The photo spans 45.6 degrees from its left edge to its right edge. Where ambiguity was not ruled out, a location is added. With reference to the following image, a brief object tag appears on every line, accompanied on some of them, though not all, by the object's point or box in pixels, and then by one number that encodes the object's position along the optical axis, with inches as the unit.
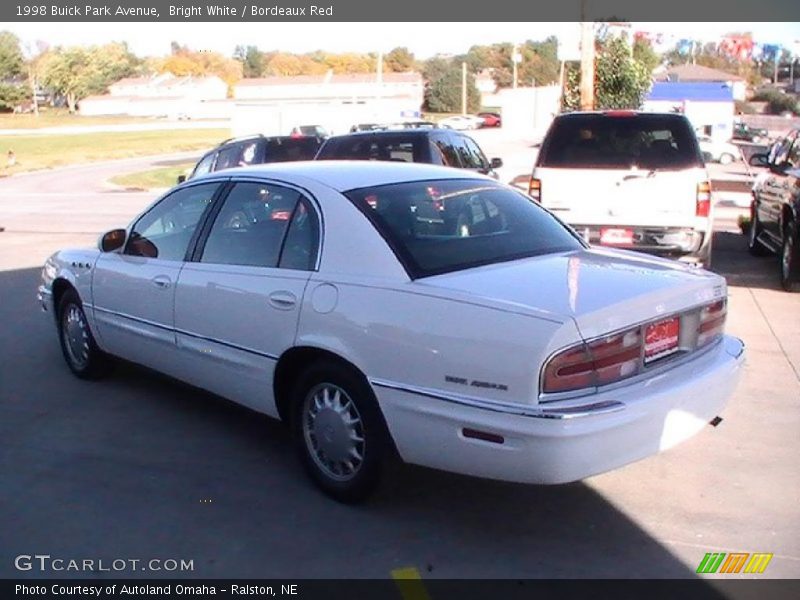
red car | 3051.2
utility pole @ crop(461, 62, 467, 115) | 3372.5
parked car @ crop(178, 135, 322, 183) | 625.3
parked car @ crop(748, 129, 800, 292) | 379.9
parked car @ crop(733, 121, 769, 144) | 2007.9
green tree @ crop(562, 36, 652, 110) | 995.3
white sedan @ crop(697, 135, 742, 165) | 1363.7
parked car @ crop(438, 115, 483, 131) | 2797.7
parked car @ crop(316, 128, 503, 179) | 475.5
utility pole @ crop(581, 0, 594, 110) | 796.0
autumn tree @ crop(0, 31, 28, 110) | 3929.6
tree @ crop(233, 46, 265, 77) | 4247.0
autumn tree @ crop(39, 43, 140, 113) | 4544.8
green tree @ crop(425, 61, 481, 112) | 3882.9
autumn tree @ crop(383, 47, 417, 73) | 4544.8
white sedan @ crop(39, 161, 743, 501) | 151.6
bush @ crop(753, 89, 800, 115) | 2775.6
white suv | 360.5
